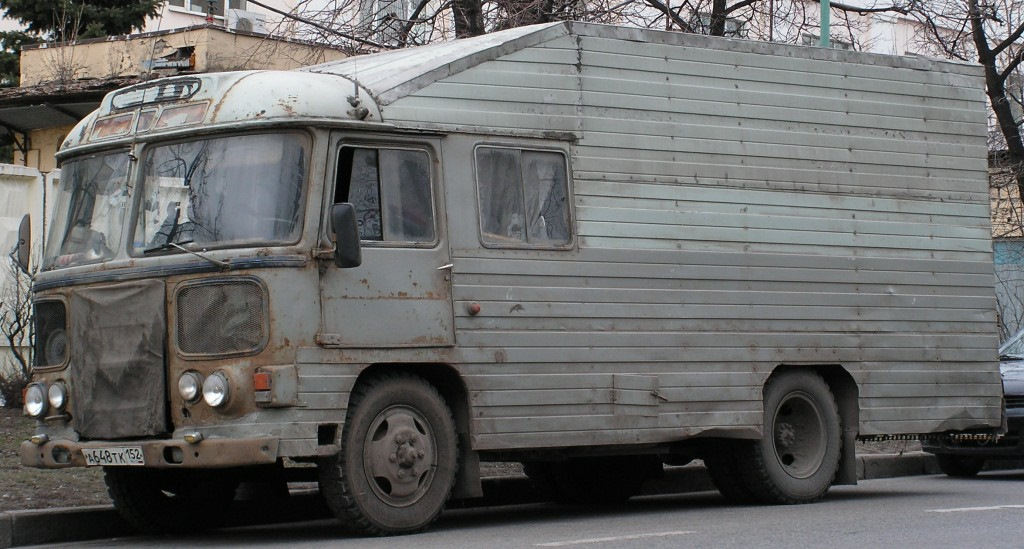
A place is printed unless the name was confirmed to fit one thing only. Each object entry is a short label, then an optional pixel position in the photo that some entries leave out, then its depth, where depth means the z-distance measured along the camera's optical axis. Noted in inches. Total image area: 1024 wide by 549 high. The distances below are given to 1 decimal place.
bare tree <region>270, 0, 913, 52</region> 681.6
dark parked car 574.2
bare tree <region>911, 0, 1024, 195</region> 831.1
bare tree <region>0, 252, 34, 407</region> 577.0
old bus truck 362.3
